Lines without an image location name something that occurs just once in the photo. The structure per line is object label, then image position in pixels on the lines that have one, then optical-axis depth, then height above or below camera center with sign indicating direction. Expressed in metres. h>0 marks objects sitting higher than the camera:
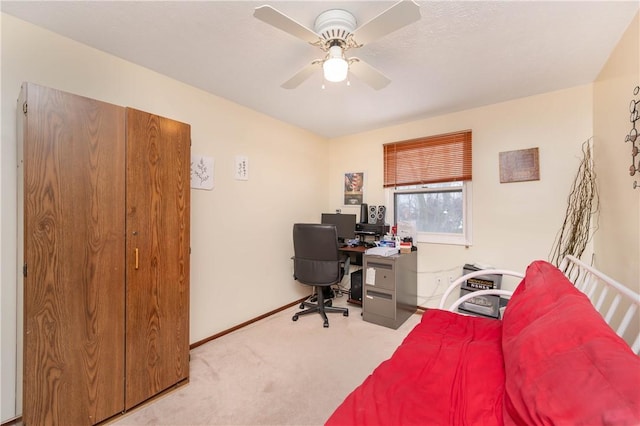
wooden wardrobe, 1.39 -0.26
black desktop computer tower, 3.44 -0.97
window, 3.03 +0.33
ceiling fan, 1.24 +0.97
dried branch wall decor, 2.29 +0.03
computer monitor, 3.59 -0.14
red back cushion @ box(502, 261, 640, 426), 0.57 -0.42
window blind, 3.02 +0.65
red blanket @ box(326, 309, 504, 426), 0.88 -0.68
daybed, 0.62 -0.51
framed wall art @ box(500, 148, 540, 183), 2.61 +0.48
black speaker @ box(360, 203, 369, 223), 3.66 -0.02
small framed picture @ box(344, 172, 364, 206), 3.85 +0.36
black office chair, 2.79 -0.49
